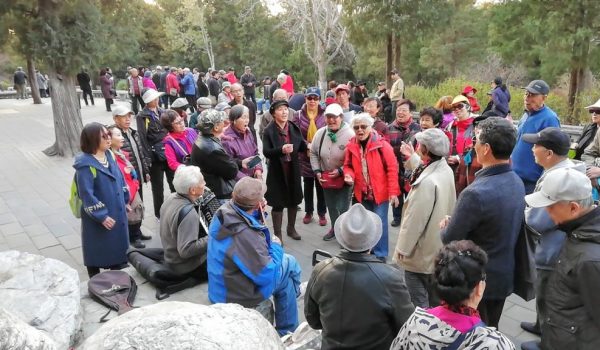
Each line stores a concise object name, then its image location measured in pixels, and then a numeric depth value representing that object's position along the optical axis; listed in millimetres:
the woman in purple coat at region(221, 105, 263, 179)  5242
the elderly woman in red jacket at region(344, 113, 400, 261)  4730
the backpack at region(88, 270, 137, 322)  3533
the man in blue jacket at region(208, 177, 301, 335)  3016
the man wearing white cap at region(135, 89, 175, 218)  6199
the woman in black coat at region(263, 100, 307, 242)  5449
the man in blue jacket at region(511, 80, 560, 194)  5109
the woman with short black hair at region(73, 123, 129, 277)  4215
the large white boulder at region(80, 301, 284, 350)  1487
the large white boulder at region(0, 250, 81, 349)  2785
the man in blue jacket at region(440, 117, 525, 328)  2926
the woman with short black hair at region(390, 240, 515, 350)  1896
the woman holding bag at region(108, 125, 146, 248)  5234
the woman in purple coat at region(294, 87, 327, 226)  6070
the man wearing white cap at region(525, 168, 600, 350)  2334
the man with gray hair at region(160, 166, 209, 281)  3643
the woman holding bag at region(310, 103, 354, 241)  5277
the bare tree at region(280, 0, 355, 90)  21688
